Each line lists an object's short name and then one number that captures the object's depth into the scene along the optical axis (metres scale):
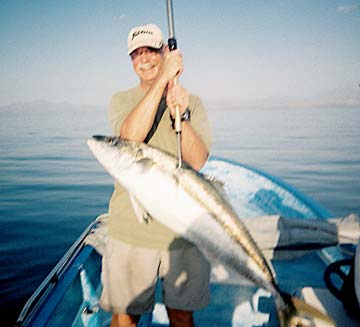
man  2.34
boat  2.79
